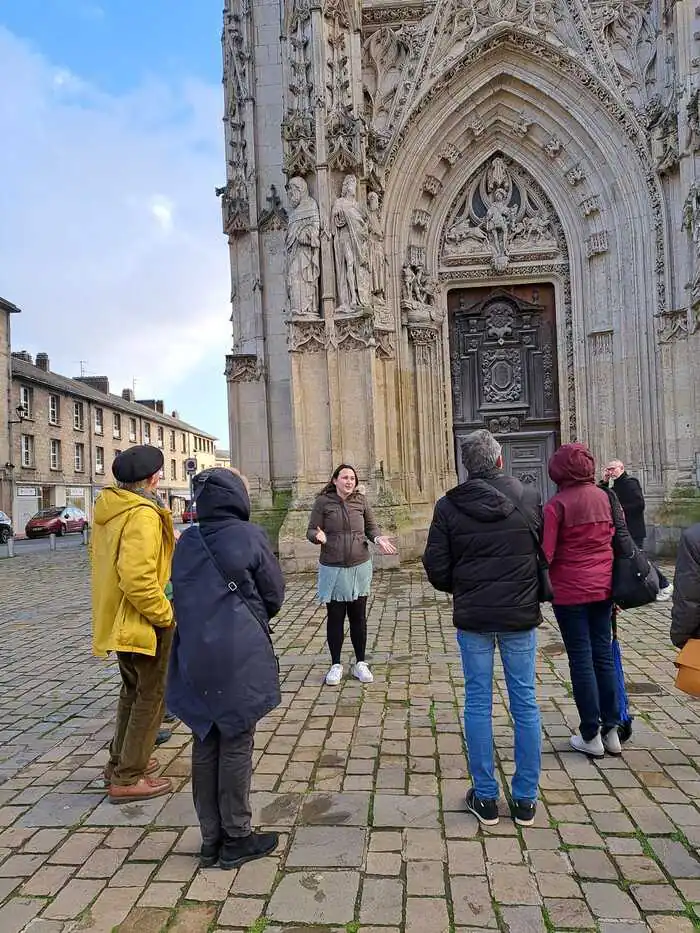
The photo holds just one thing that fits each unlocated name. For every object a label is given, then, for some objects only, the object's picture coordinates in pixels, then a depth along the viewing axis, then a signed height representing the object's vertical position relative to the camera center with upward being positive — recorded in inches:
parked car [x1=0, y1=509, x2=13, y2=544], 1079.3 -57.3
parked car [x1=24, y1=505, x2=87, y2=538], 1232.2 -58.7
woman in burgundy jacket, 149.6 -23.8
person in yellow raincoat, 137.6 -24.9
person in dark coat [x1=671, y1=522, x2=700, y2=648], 104.6 -19.4
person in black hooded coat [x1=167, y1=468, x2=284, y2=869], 111.0 -28.9
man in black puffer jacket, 123.4 -24.6
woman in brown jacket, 216.8 -26.2
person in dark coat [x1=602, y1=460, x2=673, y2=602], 290.2 -12.0
